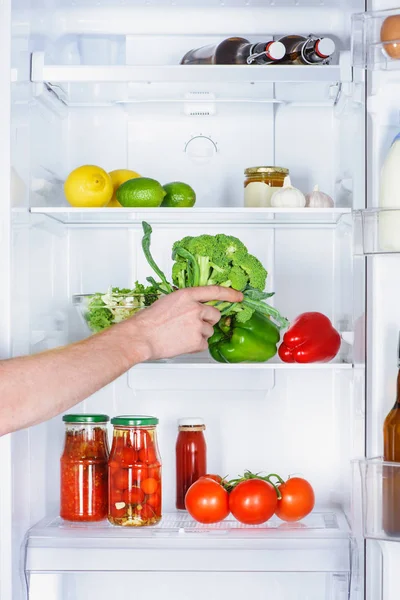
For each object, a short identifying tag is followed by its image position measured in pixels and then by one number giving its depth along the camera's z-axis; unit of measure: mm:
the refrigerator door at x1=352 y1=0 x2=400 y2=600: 1626
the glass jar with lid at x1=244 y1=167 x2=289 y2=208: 1962
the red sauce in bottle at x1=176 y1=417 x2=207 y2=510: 1984
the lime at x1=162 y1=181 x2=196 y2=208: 1932
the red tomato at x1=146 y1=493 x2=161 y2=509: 1832
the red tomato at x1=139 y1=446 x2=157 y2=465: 1847
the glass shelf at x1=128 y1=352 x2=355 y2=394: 2131
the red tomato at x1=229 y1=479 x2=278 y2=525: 1771
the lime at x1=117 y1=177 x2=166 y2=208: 1859
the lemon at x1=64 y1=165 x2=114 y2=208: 1896
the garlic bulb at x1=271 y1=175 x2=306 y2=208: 1879
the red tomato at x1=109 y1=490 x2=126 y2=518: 1829
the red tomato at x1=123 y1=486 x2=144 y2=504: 1825
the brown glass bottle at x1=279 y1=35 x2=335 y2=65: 1792
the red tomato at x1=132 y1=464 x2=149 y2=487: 1827
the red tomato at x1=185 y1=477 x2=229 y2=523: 1795
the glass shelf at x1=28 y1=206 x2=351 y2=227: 1823
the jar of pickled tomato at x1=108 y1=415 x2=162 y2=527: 1826
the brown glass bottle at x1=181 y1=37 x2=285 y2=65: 1797
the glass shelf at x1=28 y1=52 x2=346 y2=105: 1804
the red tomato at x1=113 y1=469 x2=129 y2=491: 1828
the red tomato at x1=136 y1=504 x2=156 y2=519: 1828
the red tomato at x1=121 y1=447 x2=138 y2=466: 1840
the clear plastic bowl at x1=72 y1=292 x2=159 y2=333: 1892
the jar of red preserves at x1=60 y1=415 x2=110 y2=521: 1873
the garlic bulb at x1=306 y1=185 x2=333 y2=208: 1921
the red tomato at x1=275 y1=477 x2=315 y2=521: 1819
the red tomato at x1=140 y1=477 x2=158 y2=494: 1829
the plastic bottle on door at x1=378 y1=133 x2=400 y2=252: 1493
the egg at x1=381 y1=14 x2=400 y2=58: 1483
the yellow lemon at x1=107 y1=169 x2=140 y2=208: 2006
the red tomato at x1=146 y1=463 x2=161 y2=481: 1838
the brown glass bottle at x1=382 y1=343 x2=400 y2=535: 1483
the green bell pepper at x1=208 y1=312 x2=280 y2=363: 1853
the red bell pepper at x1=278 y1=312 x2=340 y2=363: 1878
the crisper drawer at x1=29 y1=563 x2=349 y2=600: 2070
